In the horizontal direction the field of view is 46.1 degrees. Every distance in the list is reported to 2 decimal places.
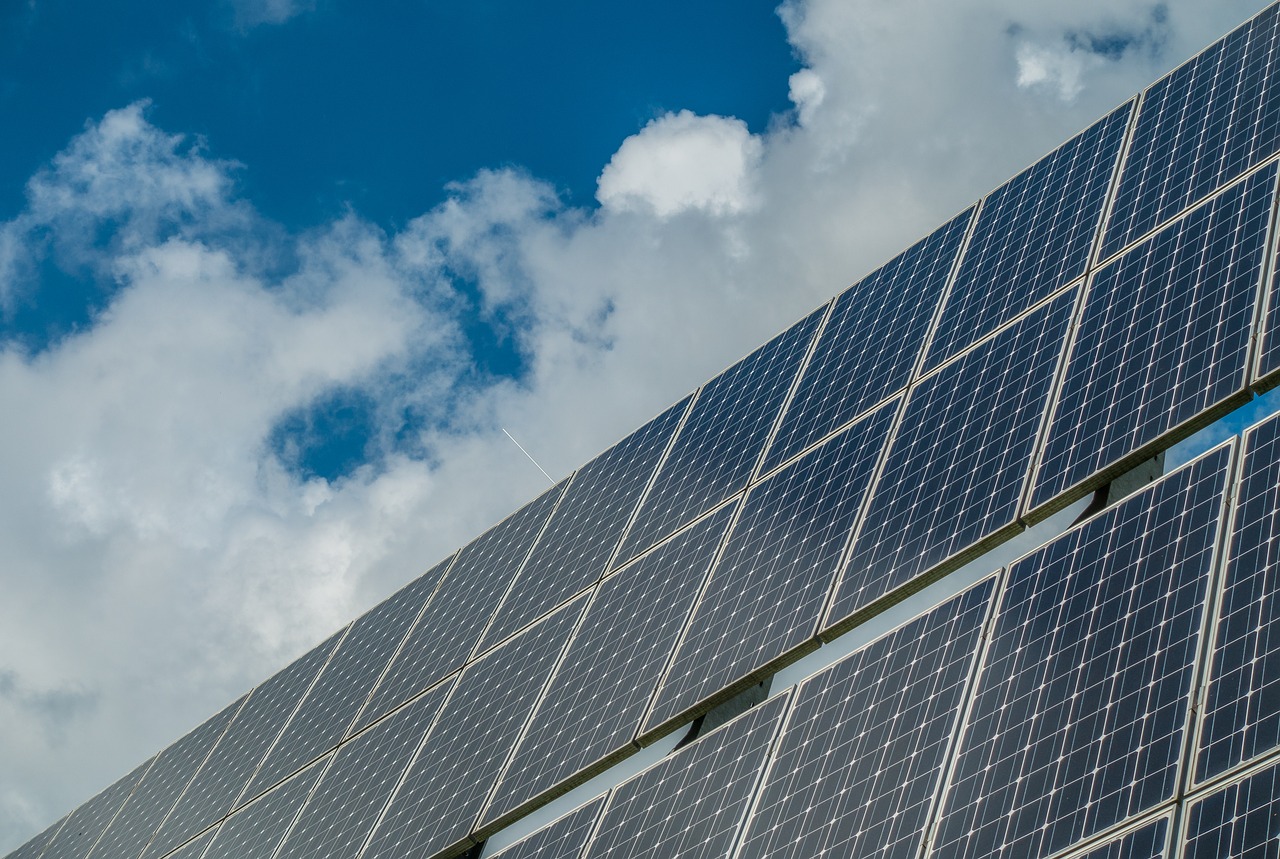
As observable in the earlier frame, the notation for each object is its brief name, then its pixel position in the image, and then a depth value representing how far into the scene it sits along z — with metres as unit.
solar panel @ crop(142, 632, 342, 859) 27.86
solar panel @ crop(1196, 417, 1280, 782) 11.34
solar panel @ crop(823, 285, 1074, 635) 17.77
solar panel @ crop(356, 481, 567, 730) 25.98
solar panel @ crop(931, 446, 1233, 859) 12.23
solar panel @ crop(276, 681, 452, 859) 23.08
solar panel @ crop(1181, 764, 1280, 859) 10.43
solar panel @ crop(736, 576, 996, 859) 14.25
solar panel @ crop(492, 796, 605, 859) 17.98
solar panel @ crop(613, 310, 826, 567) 23.83
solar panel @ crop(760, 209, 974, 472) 22.70
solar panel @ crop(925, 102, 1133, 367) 21.31
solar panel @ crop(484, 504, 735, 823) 20.17
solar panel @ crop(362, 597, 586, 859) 21.25
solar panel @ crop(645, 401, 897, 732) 19.00
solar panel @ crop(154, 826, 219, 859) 26.39
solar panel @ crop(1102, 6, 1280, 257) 19.81
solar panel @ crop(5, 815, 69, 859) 33.91
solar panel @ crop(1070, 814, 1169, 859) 11.23
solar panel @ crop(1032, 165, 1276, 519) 16.22
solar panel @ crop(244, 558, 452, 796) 26.88
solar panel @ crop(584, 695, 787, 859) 16.25
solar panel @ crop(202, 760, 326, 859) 24.67
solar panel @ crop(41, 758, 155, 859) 31.93
